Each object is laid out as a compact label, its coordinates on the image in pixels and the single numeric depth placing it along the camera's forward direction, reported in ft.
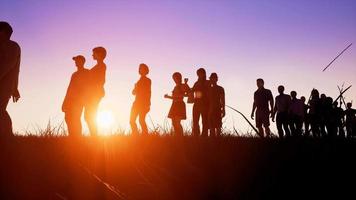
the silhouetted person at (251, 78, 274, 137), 42.47
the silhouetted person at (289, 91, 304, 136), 44.45
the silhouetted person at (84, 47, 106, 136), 29.89
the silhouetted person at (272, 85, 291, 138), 43.91
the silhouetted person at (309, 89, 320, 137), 44.00
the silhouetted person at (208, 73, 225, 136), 37.63
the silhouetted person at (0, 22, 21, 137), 17.94
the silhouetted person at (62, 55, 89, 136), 29.60
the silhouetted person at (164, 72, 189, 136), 36.78
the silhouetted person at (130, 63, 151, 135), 34.58
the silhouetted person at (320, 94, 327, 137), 41.47
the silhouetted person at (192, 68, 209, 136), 37.32
